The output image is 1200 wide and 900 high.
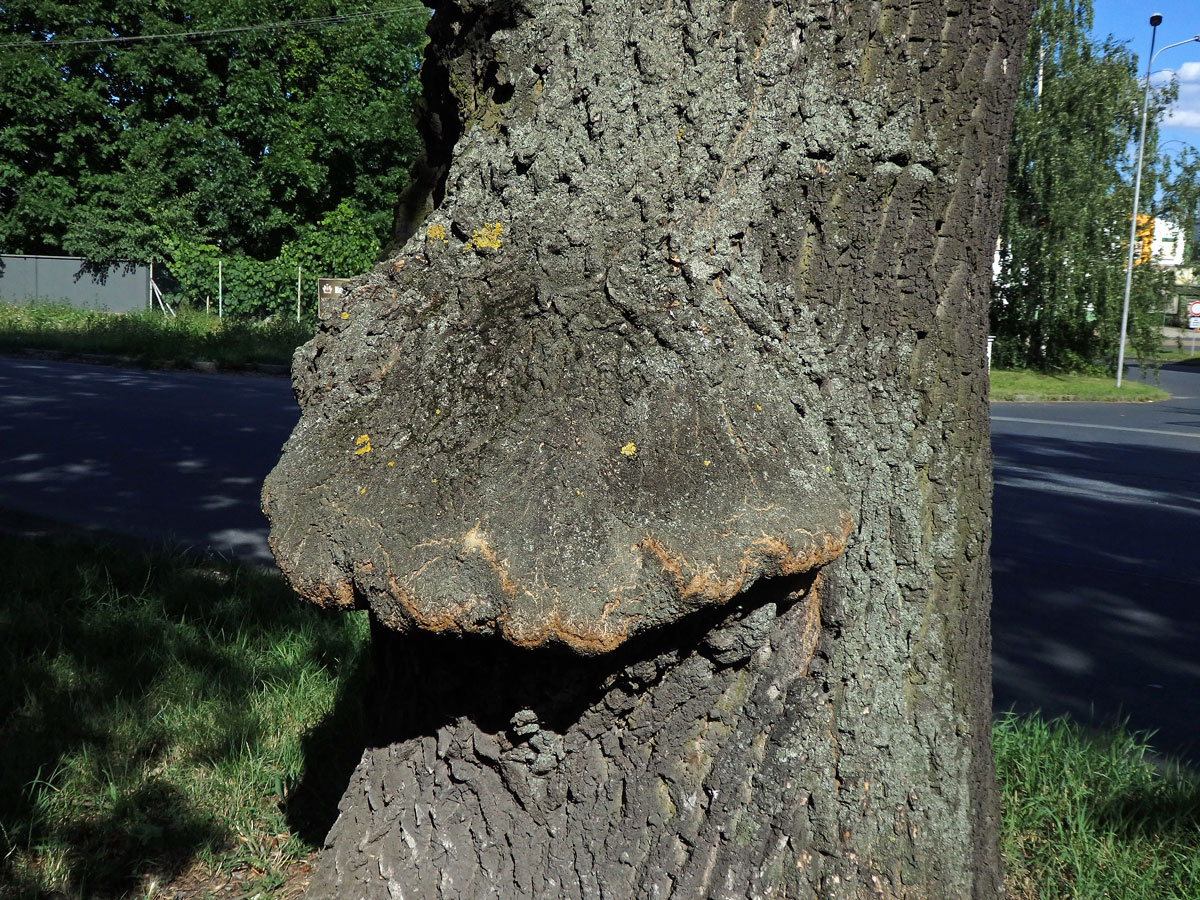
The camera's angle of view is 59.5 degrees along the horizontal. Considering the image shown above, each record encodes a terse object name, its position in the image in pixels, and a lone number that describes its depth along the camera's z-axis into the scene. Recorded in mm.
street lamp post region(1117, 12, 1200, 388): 20469
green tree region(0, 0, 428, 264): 26266
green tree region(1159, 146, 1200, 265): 22312
